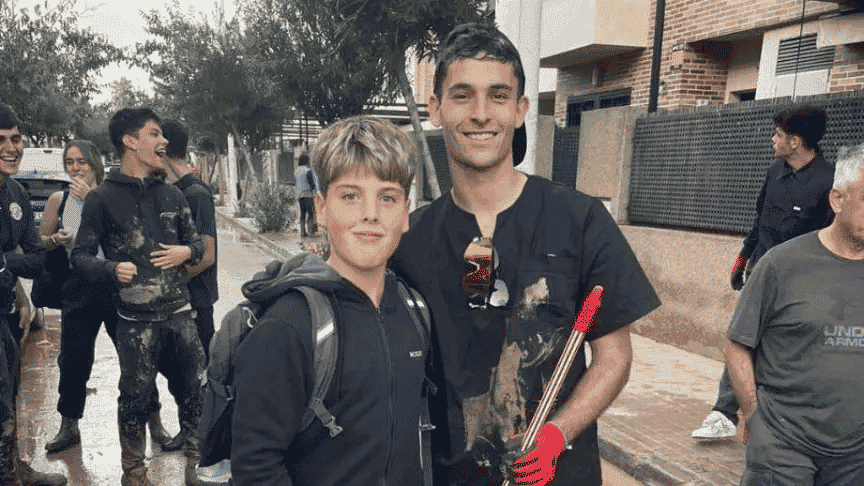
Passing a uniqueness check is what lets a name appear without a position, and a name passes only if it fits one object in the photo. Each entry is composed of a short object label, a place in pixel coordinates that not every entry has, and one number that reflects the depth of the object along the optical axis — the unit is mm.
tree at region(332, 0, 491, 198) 8695
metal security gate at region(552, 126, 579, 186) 8891
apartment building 8375
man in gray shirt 2340
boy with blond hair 1448
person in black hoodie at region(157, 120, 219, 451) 4398
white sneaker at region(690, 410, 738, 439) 4355
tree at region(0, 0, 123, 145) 18422
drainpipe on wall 11023
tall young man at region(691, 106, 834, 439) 4297
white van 9578
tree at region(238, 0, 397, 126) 12125
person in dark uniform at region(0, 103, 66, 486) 3145
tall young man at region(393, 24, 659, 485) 1731
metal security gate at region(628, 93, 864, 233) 5676
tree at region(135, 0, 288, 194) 20750
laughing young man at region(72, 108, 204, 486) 3451
